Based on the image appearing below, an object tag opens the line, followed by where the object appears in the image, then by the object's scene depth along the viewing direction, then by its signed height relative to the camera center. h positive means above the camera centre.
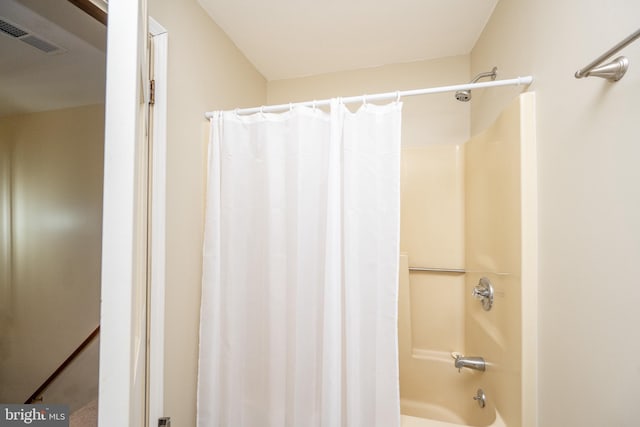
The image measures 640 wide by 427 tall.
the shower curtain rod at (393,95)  1.00 +0.53
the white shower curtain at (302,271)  1.05 -0.23
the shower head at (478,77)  1.32 +0.73
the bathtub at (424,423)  1.09 -0.86
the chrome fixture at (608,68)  0.58 +0.36
